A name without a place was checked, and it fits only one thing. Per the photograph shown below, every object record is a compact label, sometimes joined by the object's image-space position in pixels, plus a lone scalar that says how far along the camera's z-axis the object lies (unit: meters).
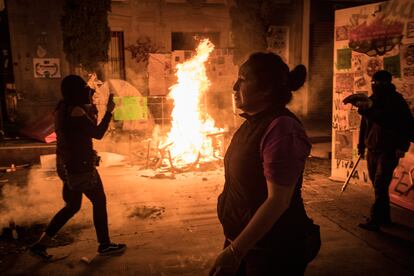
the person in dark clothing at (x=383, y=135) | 5.01
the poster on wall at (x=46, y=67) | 13.23
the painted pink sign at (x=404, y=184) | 6.10
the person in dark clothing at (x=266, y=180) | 1.95
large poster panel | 6.14
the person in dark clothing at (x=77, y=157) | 4.29
